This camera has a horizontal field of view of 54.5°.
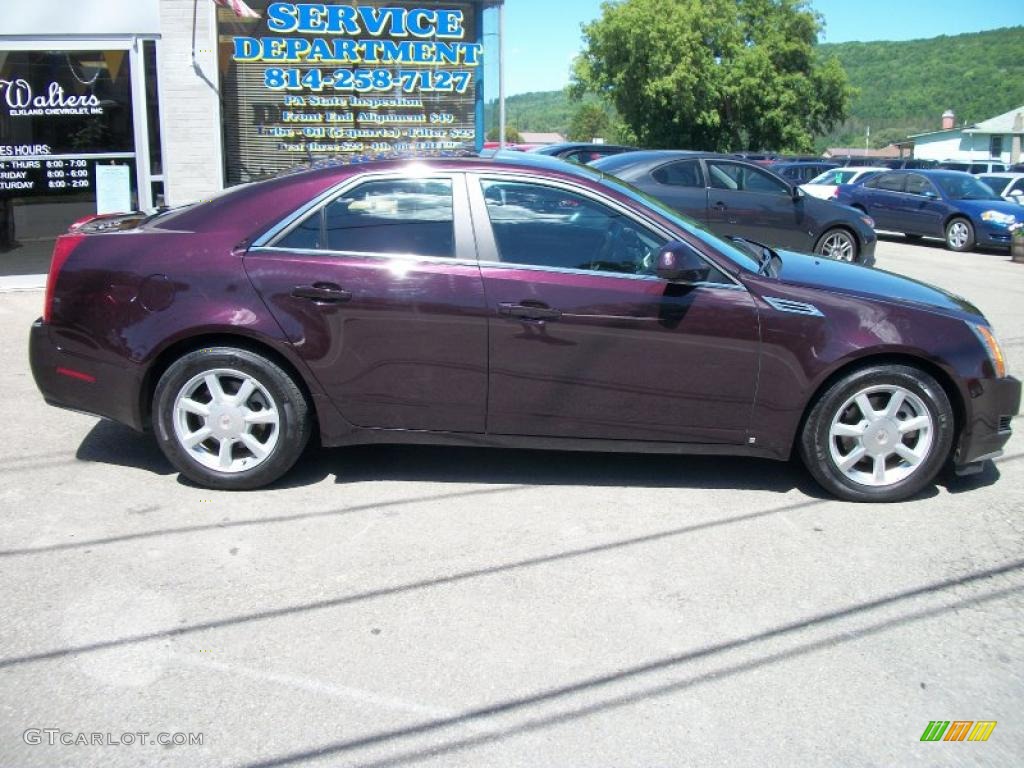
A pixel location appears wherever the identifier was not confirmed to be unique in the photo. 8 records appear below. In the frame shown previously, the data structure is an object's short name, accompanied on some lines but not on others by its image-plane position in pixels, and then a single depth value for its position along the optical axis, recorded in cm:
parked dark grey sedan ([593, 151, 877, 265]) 1200
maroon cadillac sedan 471
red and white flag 1134
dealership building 1009
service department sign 1225
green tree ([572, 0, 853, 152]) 4234
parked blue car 1727
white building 6850
